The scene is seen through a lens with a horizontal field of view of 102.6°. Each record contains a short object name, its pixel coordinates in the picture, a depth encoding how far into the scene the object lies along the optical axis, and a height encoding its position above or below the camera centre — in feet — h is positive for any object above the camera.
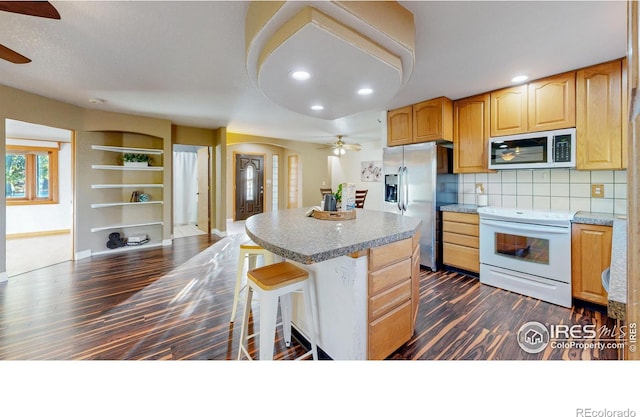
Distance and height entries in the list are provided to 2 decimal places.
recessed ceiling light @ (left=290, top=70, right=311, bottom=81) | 5.20 +2.74
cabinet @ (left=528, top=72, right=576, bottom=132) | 8.06 +3.42
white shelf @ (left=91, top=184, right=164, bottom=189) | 13.20 +1.20
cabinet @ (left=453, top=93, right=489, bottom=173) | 10.07 +2.97
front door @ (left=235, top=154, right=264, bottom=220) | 24.61 +2.18
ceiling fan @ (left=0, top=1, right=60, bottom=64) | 3.97 +3.21
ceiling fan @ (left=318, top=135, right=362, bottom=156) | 19.83 +4.83
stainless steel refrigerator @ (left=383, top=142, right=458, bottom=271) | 10.61 +0.86
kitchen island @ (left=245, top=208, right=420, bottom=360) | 4.26 -1.36
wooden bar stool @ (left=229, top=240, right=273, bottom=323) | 6.58 -1.31
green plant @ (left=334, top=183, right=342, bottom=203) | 6.93 +0.33
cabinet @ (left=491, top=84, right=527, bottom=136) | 9.05 +3.51
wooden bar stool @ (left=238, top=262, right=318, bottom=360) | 4.28 -1.65
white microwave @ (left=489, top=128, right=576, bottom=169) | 8.11 +1.94
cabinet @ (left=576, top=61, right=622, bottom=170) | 7.31 +2.66
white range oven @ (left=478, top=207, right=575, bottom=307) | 7.61 -1.46
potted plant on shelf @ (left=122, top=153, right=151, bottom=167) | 14.29 +2.70
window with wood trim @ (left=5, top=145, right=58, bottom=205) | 17.26 +2.25
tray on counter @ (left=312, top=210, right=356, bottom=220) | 6.45 -0.21
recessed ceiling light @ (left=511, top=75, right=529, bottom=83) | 8.46 +4.32
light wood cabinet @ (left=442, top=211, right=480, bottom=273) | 9.76 -1.33
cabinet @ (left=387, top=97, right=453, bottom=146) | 10.47 +3.66
